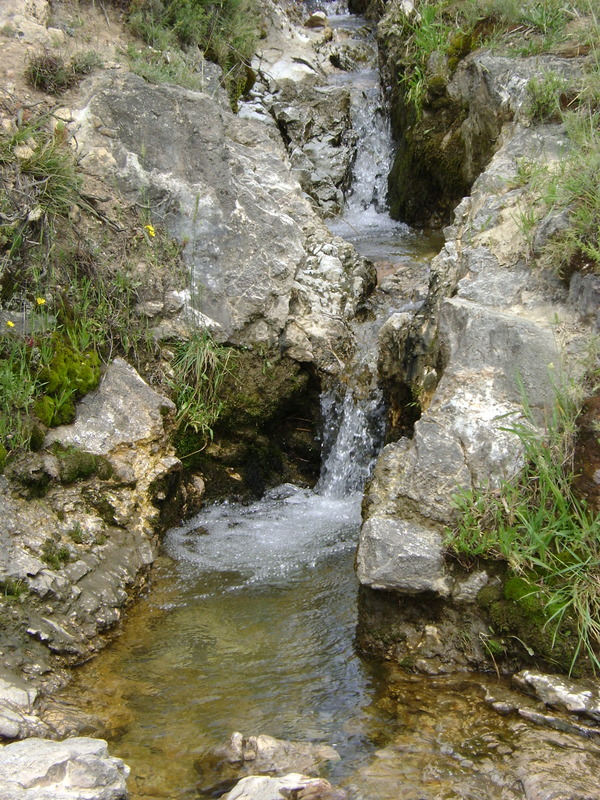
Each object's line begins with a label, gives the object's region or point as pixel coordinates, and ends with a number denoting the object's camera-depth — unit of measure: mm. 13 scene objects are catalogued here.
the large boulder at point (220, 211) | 5410
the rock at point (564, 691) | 2941
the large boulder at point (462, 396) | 3400
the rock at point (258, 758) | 2793
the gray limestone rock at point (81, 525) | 3498
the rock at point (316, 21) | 10133
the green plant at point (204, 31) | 6547
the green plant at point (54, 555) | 3816
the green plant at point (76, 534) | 4047
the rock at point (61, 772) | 2311
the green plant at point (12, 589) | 3523
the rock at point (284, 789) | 2518
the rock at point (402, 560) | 3367
